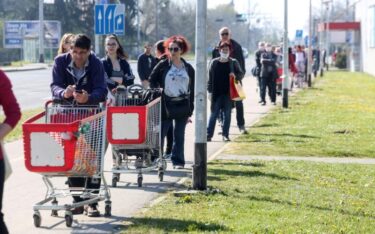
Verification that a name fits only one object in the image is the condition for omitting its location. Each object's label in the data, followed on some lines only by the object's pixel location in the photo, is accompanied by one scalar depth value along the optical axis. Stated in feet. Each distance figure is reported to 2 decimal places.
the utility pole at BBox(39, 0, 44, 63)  227.16
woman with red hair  44.27
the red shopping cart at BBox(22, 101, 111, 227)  28.84
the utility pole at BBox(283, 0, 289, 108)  94.49
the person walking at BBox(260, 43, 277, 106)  98.43
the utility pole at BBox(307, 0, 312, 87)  145.25
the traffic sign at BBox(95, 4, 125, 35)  59.93
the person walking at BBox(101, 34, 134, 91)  42.37
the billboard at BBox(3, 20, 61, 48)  289.53
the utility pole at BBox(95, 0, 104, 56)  68.65
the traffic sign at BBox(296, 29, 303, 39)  223.59
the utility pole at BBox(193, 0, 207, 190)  36.14
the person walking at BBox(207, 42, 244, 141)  58.18
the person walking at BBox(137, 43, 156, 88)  62.03
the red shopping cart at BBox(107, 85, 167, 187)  37.96
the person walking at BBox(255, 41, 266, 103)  101.51
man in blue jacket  31.27
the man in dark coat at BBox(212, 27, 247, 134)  59.57
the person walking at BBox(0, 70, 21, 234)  21.94
